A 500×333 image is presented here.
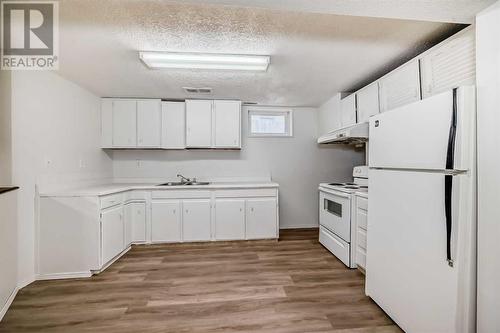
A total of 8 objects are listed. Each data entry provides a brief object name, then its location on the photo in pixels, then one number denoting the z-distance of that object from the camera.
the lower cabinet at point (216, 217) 3.30
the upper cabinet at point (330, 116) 3.34
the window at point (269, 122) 4.07
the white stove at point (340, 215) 2.56
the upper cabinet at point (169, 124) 3.50
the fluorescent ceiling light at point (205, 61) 2.05
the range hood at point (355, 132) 2.51
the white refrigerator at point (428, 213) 1.20
